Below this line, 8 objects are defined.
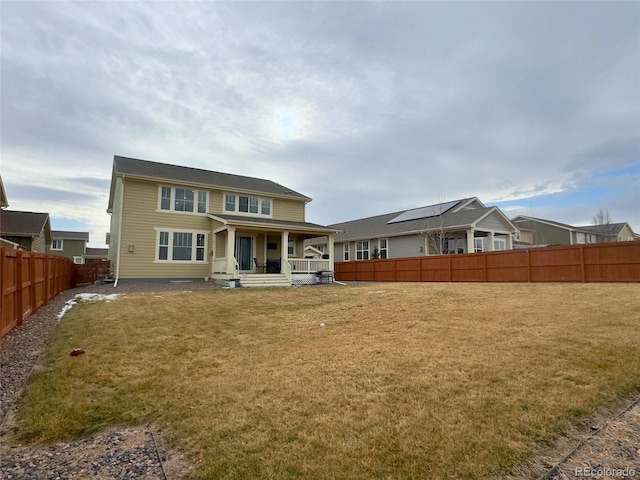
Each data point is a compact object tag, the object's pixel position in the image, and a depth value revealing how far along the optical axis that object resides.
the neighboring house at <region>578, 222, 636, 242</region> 37.41
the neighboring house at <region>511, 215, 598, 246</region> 36.06
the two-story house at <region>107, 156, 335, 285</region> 17.02
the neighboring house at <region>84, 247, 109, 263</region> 47.04
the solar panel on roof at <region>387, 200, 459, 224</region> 24.67
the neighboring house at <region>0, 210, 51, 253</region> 24.94
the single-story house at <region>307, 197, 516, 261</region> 21.91
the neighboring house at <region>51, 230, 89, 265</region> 42.38
